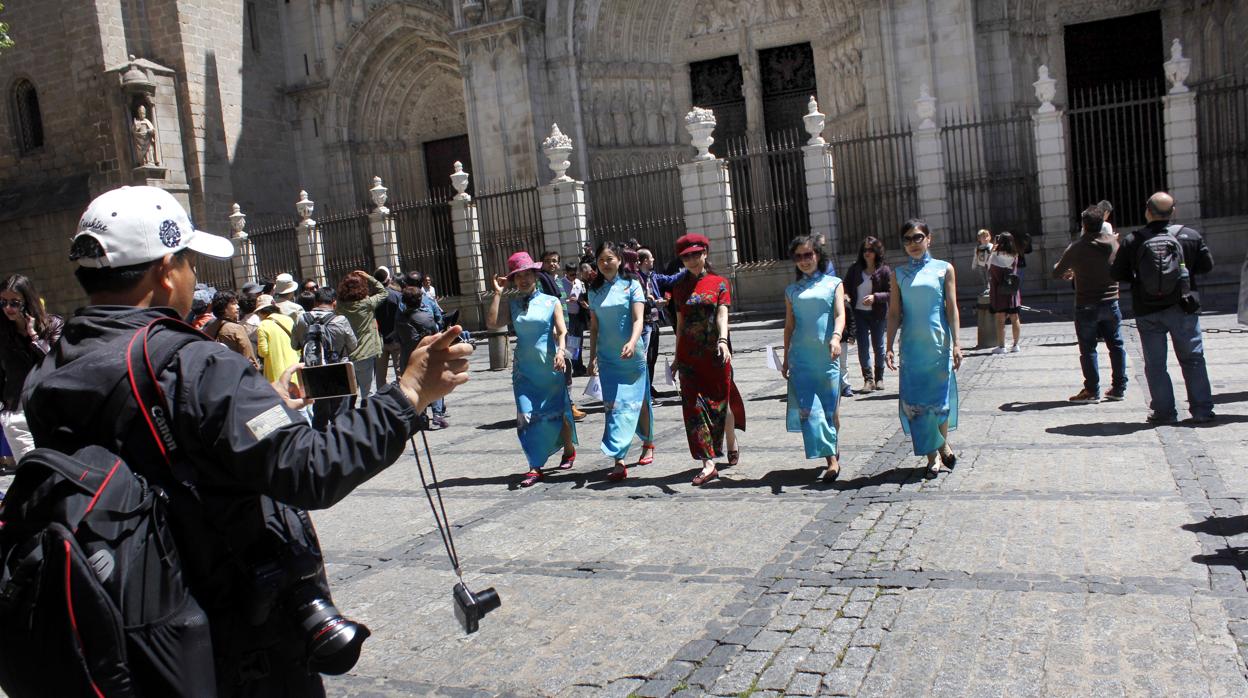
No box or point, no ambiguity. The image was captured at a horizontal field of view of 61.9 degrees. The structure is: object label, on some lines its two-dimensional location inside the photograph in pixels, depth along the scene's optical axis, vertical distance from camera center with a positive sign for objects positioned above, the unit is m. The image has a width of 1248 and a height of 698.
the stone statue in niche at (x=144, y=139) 23.12 +3.58
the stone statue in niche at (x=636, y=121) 22.09 +2.73
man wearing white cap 1.92 -0.27
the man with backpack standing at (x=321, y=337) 8.54 -0.45
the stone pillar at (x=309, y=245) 22.38 +0.82
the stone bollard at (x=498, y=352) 14.67 -1.23
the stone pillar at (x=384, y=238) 21.42 +0.78
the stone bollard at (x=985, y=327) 12.01 -1.31
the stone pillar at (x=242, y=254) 22.78 +0.80
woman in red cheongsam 6.80 -0.74
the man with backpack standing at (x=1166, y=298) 7.15 -0.71
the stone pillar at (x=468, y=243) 20.31 +0.47
